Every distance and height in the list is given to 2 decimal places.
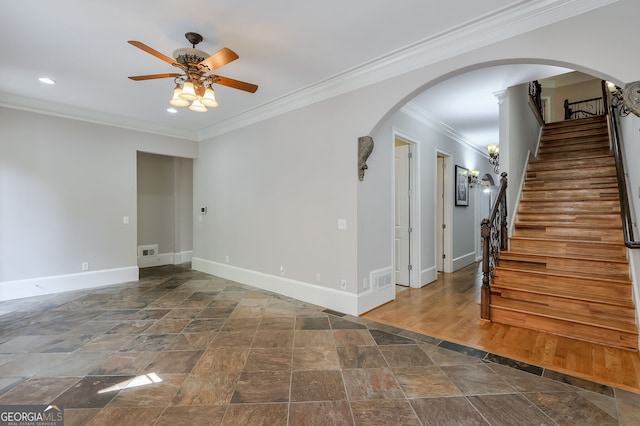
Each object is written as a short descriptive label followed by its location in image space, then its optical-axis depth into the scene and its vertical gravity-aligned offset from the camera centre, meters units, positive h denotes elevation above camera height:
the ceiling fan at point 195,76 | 2.50 +1.30
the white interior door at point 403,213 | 4.91 +0.00
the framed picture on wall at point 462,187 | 6.03 +0.56
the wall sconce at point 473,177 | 6.69 +0.83
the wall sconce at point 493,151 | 6.02 +1.30
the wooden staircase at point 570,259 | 2.89 -0.55
